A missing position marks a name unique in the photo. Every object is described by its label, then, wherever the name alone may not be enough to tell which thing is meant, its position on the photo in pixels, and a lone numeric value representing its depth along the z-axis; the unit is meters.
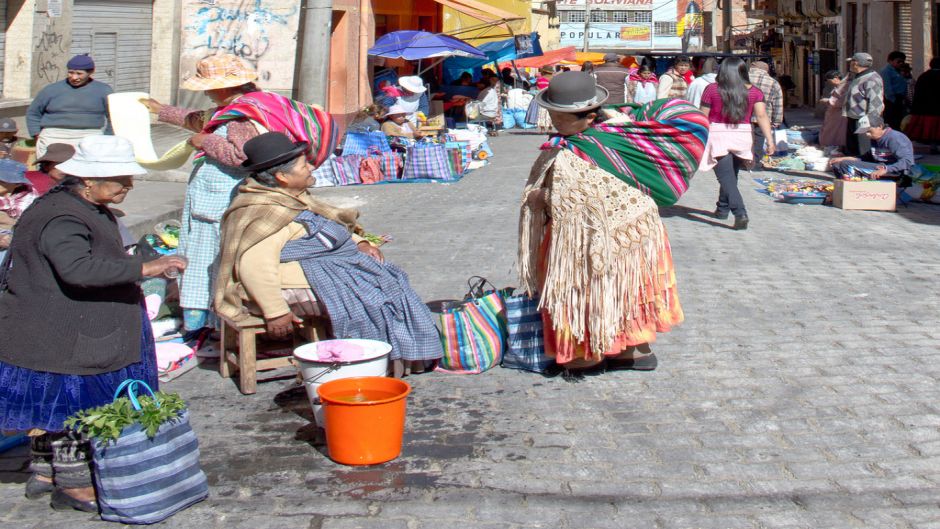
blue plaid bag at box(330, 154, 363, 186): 14.14
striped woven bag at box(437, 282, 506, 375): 5.80
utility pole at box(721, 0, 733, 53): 45.56
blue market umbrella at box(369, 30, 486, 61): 18.98
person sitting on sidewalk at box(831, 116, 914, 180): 11.93
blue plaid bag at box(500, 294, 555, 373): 5.75
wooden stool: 5.47
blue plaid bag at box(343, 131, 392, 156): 14.59
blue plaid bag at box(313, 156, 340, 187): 13.98
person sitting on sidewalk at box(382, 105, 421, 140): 15.25
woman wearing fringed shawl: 5.36
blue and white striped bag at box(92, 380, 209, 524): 3.88
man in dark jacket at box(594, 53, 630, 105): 17.38
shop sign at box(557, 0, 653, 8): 78.06
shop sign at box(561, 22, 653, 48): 78.38
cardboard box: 11.42
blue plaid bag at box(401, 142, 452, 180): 14.40
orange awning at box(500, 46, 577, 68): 31.57
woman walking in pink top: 10.34
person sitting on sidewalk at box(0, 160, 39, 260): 6.53
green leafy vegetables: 3.85
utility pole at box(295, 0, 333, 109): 15.12
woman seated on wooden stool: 5.28
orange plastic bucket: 4.40
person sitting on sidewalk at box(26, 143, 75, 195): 6.46
